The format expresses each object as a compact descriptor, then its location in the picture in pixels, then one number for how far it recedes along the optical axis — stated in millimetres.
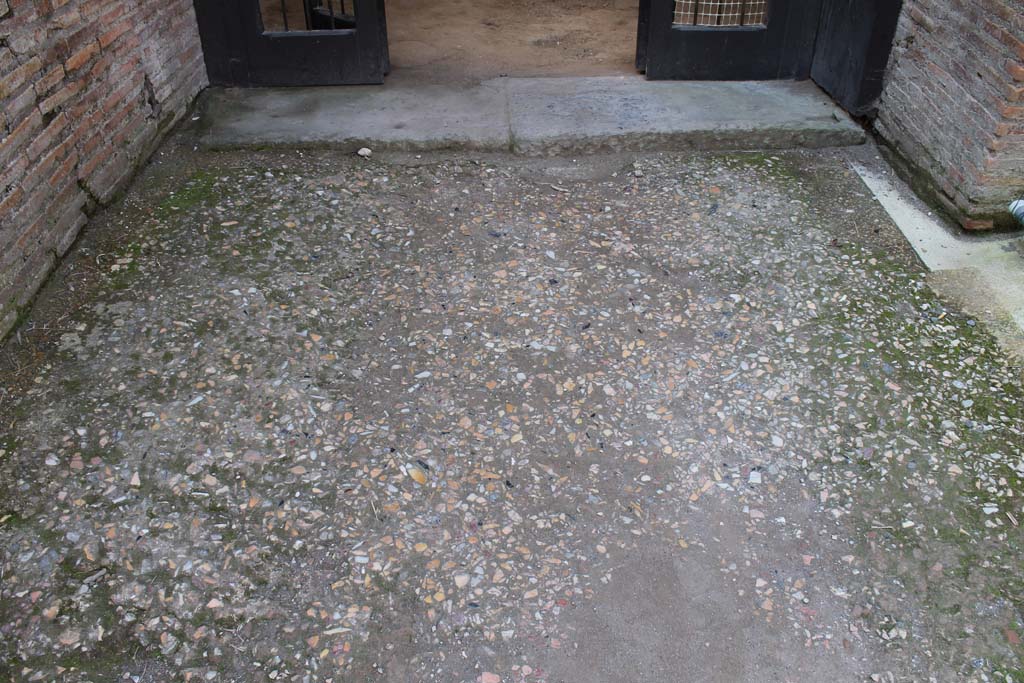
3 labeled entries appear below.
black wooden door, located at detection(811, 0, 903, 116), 4168
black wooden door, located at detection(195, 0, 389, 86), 4617
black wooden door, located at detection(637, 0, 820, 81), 4734
